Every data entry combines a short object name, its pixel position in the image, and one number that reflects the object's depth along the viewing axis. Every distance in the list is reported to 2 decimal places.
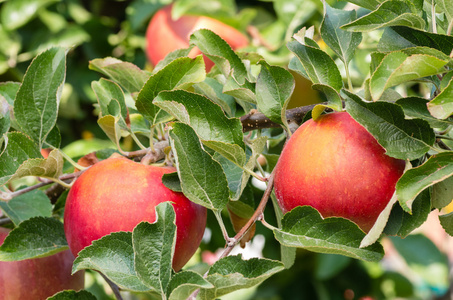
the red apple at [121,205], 0.88
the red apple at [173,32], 1.64
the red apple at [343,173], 0.84
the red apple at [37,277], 0.96
